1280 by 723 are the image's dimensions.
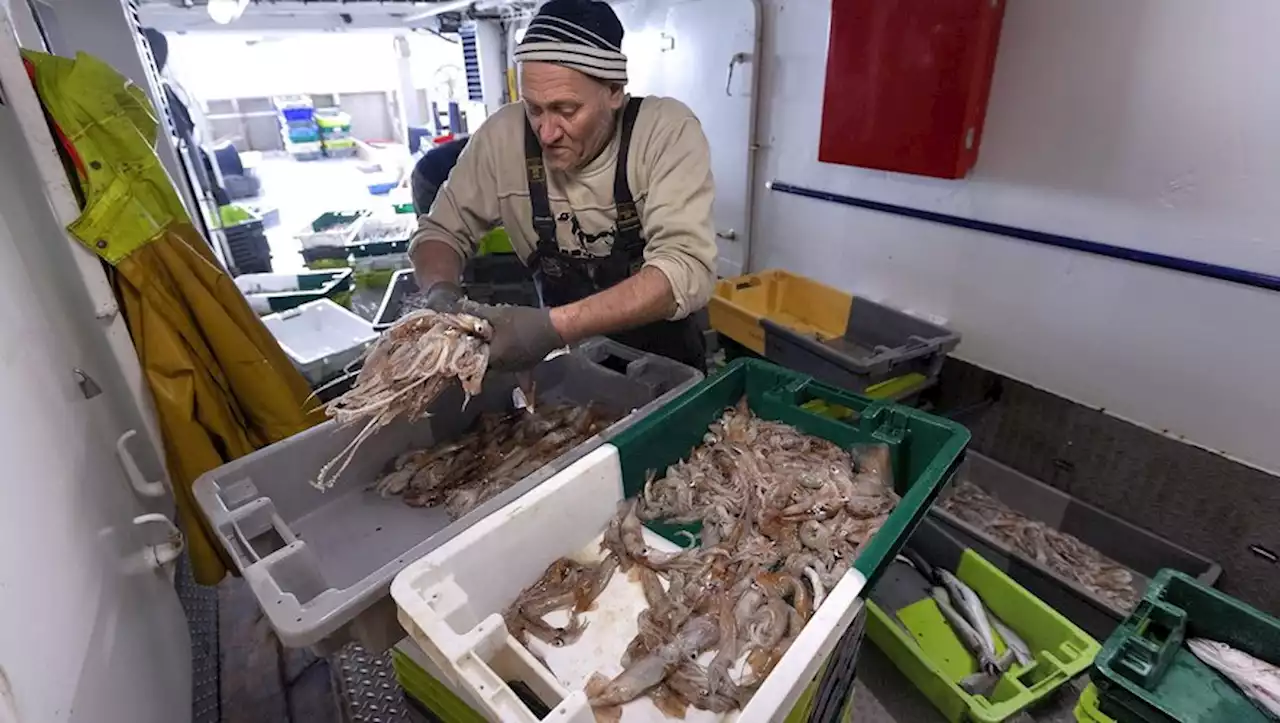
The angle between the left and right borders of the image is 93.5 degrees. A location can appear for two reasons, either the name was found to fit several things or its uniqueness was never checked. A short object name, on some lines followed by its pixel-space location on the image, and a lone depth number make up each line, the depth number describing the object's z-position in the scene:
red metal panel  2.30
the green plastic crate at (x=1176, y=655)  1.14
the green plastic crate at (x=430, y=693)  1.14
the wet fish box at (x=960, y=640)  1.71
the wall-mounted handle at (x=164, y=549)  1.54
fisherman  1.66
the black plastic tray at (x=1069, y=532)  2.10
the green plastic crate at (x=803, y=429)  1.32
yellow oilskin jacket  1.46
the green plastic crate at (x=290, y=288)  3.62
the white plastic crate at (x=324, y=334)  2.90
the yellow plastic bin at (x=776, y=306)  3.08
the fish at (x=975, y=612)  1.92
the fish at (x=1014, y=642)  1.92
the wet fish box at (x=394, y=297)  3.51
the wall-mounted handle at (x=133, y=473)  1.56
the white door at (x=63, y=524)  0.88
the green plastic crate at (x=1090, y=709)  1.22
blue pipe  1.99
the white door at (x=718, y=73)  3.48
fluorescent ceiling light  3.88
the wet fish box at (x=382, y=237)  4.39
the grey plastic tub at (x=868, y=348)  2.46
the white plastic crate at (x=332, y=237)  4.54
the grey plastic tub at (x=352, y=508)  1.07
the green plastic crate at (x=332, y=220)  5.30
